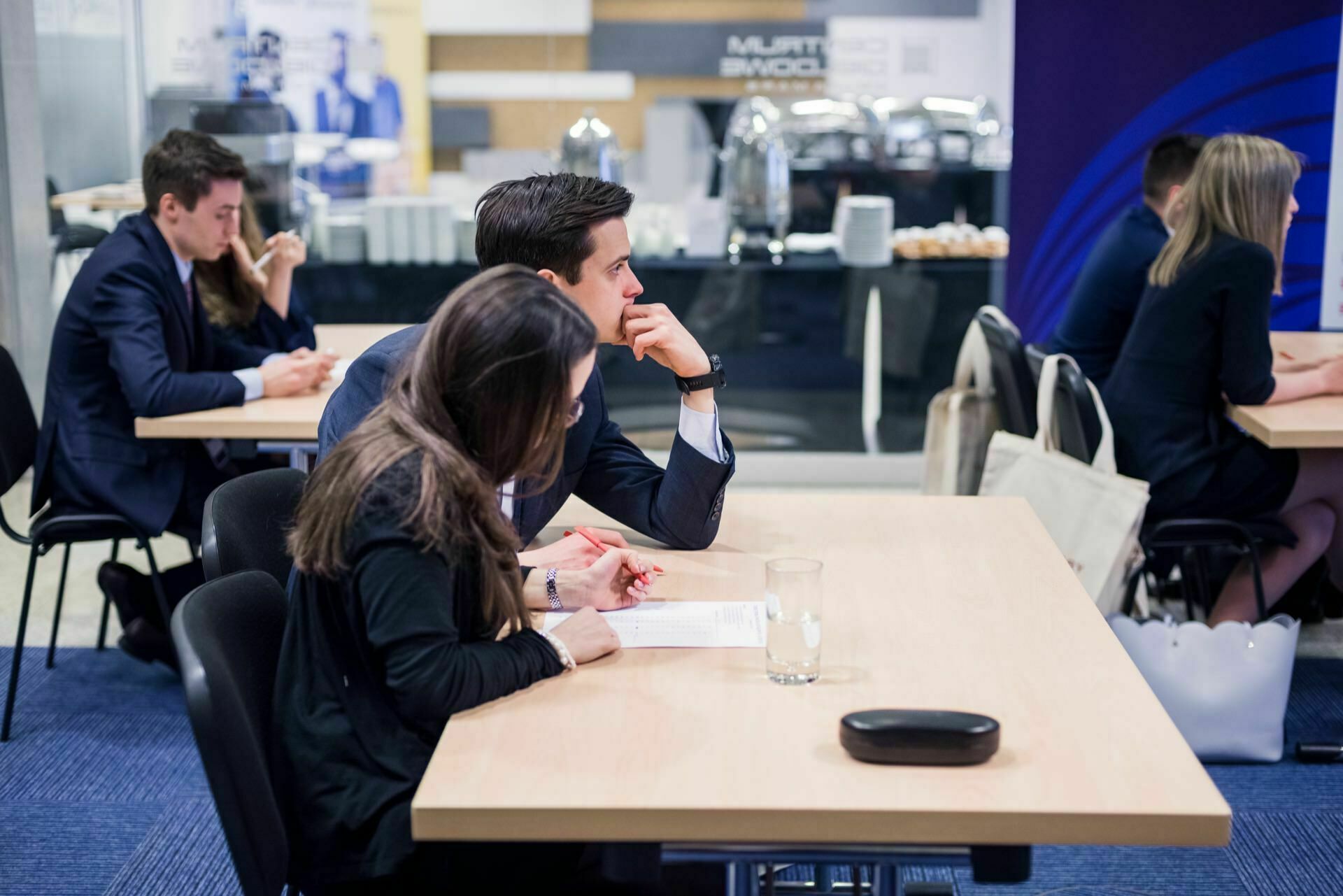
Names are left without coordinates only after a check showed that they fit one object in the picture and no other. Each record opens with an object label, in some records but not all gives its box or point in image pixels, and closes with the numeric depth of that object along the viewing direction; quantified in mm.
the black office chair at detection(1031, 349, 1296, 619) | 3162
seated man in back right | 3783
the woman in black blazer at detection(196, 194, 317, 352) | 3770
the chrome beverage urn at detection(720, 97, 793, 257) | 5449
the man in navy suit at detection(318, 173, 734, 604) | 2152
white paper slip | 1798
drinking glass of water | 1664
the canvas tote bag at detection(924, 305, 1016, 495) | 3777
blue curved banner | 4789
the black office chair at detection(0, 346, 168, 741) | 3250
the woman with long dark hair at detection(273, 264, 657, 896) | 1516
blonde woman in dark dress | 3248
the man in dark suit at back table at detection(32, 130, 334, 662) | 3244
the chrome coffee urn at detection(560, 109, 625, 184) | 5535
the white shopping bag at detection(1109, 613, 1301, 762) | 3012
